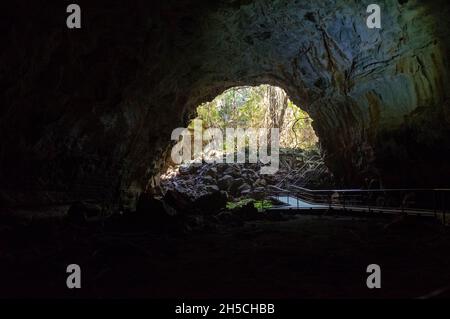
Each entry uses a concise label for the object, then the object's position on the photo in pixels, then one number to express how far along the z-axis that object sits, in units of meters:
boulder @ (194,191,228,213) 13.83
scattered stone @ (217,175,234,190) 25.42
